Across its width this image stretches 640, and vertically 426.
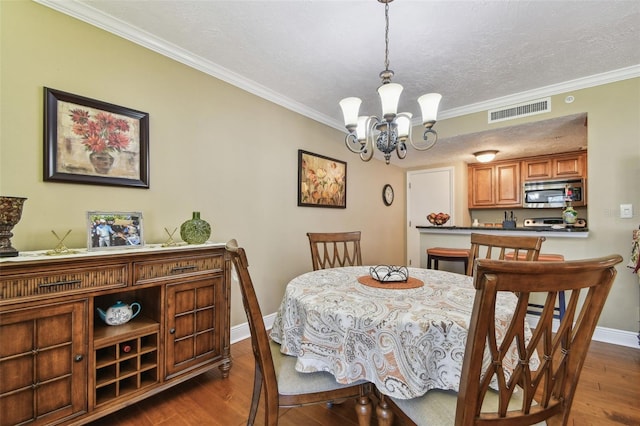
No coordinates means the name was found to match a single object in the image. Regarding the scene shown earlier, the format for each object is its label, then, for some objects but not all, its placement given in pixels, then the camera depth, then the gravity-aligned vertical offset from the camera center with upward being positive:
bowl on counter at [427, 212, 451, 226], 3.60 -0.07
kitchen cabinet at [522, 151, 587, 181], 4.21 +0.74
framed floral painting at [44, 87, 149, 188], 1.62 +0.46
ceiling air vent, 2.80 +1.10
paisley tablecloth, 1.00 -0.48
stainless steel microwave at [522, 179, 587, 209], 4.18 +0.31
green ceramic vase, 1.91 -0.13
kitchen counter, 2.65 -0.20
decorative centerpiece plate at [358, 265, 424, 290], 1.51 -0.40
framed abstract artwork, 3.20 +0.40
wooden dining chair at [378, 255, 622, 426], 0.67 -0.36
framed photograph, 1.57 -0.10
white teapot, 1.58 -0.59
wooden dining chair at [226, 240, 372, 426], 1.05 -0.71
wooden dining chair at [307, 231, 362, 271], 2.27 -0.24
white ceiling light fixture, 4.11 +0.87
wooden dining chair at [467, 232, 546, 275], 1.76 -0.22
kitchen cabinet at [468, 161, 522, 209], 4.72 +0.50
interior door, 4.83 +0.27
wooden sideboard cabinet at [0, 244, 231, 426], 1.21 -0.64
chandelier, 1.63 +0.61
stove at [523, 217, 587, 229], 4.19 -0.14
